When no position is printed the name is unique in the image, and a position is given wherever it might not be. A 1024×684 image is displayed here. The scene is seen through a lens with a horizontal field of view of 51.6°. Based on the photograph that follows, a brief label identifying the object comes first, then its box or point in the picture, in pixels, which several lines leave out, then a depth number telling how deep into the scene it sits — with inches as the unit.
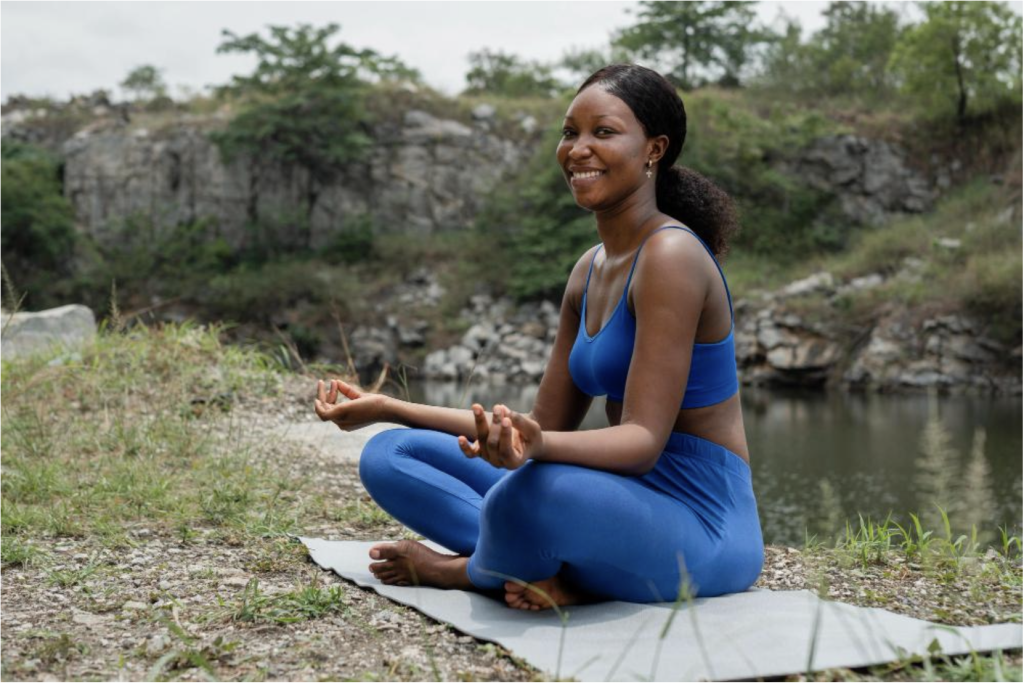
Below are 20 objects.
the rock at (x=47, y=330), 268.1
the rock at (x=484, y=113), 962.7
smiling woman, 82.3
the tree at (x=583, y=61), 1034.7
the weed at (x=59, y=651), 82.0
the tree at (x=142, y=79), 1059.3
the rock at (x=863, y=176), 885.8
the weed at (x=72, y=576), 108.9
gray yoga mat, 75.3
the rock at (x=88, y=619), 94.7
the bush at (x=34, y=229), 834.8
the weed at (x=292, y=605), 92.0
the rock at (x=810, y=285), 734.5
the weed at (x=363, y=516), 147.2
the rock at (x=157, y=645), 82.5
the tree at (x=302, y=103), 899.4
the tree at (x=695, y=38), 968.9
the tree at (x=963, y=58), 826.2
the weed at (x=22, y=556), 116.6
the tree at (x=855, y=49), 969.6
